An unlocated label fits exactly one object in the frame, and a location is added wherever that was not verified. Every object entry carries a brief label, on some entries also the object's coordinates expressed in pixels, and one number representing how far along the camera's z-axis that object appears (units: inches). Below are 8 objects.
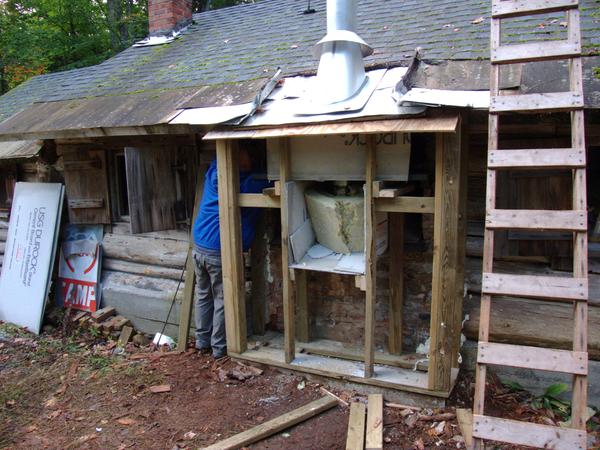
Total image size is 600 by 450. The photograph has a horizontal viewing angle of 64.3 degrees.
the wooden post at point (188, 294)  223.5
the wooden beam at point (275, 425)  149.6
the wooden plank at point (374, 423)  146.3
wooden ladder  116.2
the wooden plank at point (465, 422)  145.6
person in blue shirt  200.2
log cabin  156.9
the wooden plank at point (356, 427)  146.5
